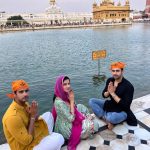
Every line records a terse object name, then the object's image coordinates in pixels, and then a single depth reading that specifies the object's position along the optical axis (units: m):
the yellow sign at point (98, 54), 9.07
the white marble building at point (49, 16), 102.19
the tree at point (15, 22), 83.85
